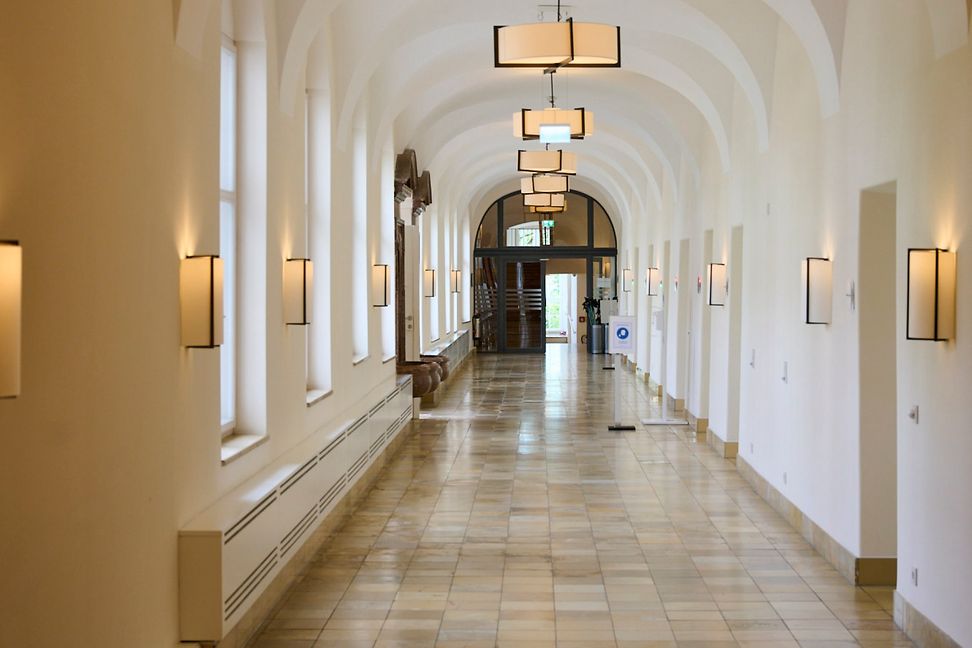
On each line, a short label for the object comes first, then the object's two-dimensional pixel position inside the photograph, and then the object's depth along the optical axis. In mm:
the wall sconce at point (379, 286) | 12047
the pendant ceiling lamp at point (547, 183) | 19391
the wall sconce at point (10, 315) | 3107
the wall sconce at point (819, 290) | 7836
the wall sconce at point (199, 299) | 5191
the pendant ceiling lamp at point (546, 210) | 22484
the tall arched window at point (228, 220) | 6891
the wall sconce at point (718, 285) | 12195
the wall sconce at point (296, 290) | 7656
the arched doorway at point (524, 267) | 31078
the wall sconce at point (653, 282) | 20234
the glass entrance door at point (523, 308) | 31172
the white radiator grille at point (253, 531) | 5078
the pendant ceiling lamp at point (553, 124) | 12562
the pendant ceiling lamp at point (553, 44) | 8430
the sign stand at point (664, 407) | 15375
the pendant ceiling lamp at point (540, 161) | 16469
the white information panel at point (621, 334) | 15203
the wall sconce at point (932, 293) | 5406
